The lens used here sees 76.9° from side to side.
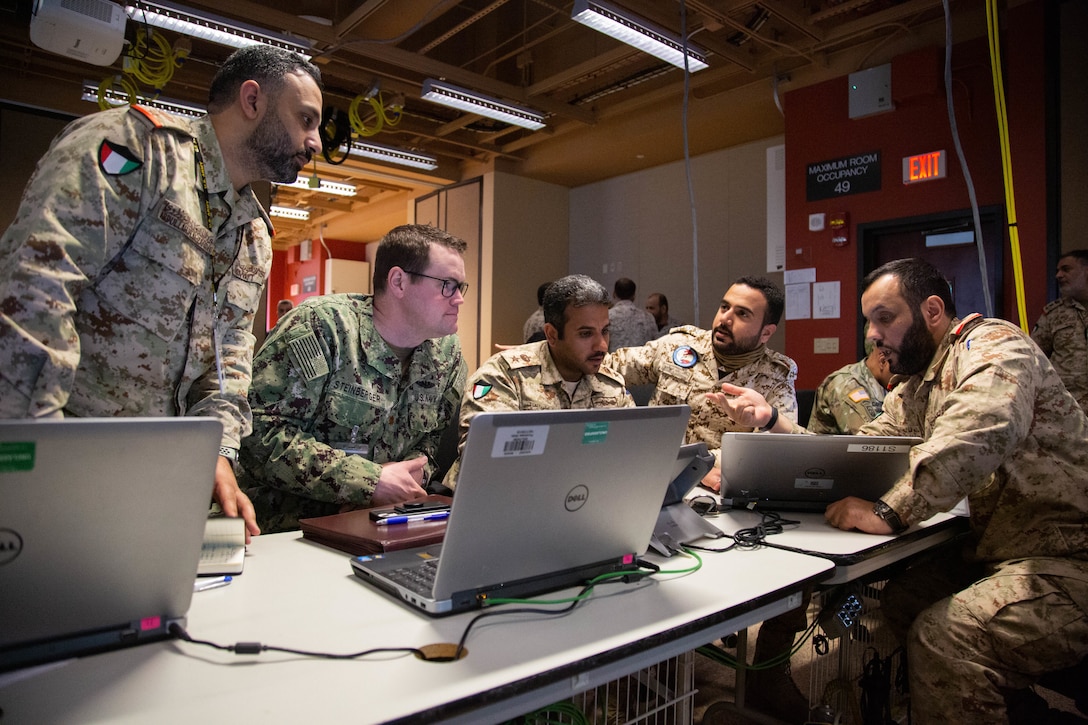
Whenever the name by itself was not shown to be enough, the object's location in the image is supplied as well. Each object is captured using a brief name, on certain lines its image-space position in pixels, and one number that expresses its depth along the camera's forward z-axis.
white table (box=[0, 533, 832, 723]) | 0.71
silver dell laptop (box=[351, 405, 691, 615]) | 0.89
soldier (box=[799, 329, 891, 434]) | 2.79
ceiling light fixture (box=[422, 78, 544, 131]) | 5.46
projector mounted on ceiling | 3.47
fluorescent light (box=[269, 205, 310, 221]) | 10.31
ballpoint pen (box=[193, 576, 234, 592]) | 1.06
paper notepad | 1.14
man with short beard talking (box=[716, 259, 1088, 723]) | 1.43
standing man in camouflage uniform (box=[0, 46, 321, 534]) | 1.13
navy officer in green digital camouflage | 1.65
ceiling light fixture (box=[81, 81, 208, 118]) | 5.52
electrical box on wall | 4.54
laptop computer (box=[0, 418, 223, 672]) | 0.69
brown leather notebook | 1.24
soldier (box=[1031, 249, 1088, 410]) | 3.61
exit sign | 4.28
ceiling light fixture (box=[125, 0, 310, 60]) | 4.18
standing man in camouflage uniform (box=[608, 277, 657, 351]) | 5.86
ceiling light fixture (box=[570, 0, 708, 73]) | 4.11
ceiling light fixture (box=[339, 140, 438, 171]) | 7.19
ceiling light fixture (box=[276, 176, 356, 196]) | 8.74
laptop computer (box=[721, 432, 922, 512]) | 1.65
